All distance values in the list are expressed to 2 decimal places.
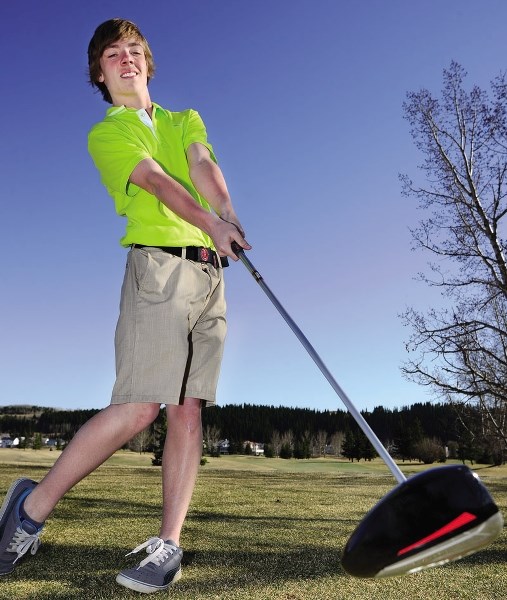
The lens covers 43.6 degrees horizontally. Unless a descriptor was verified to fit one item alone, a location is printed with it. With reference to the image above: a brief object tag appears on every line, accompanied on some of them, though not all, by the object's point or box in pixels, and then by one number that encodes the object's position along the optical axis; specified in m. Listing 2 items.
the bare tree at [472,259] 11.73
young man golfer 2.62
